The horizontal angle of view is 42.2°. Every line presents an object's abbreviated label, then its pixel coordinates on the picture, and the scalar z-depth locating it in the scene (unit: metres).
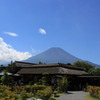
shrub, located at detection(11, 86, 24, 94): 13.59
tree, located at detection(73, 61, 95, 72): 44.59
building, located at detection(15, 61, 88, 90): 22.18
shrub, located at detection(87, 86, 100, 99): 13.58
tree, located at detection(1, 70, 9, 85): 20.65
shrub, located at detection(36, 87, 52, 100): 11.15
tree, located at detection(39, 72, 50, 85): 21.45
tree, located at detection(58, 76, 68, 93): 17.65
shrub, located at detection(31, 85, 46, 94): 14.26
